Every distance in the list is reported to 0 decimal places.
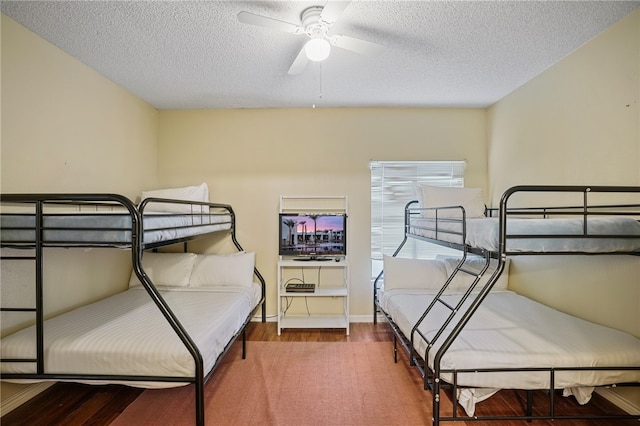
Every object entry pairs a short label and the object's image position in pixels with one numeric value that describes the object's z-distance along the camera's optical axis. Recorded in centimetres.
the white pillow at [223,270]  294
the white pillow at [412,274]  293
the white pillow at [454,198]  305
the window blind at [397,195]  353
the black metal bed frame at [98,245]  147
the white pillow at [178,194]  303
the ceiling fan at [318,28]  156
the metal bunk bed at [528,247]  144
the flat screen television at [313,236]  335
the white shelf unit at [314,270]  333
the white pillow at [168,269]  290
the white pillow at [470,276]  293
